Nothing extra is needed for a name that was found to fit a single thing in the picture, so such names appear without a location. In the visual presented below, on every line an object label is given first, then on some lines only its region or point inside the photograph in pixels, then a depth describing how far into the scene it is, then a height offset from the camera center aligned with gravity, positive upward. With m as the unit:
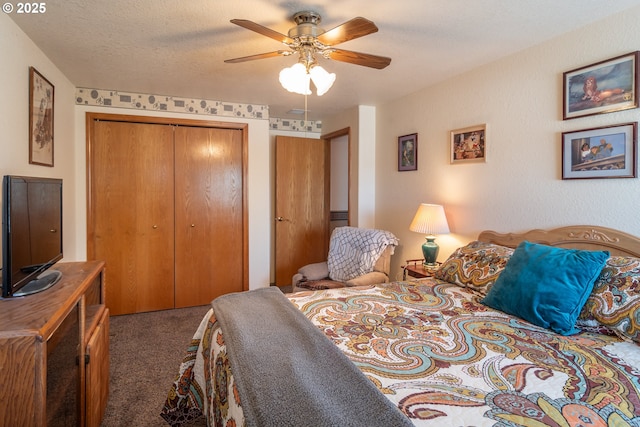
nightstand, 2.88 -0.57
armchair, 3.21 -0.56
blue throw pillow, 1.61 -0.41
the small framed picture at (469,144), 2.69 +0.50
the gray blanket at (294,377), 0.94 -0.57
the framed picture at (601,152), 1.86 +0.31
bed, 0.99 -0.58
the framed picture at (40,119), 2.21 +0.60
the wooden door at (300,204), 4.43 +0.01
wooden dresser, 1.10 -0.60
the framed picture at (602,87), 1.85 +0.68
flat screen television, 1.37 -0.14
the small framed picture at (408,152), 3.38 +0.54
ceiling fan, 1.72 +0.89
